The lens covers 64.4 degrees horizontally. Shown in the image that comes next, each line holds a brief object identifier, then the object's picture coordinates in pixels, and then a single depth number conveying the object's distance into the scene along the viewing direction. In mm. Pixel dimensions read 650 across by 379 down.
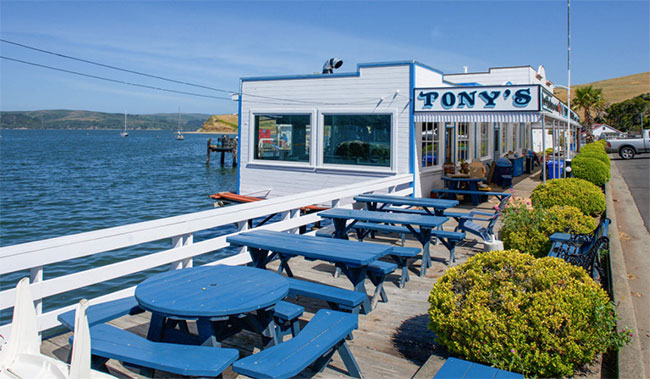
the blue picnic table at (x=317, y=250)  4820
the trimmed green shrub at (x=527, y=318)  3484
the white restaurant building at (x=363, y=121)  11859
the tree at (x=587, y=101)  47688
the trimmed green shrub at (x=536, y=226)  6758
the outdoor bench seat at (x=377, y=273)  5156
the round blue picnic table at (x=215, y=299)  3318
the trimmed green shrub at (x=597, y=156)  16959
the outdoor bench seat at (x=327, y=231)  7504
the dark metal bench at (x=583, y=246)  5211
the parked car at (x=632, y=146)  34031
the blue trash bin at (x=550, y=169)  18188
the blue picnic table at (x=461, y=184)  13094
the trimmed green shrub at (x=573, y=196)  9633
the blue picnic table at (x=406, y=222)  6473
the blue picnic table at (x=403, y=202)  7819
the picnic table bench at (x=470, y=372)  3020
